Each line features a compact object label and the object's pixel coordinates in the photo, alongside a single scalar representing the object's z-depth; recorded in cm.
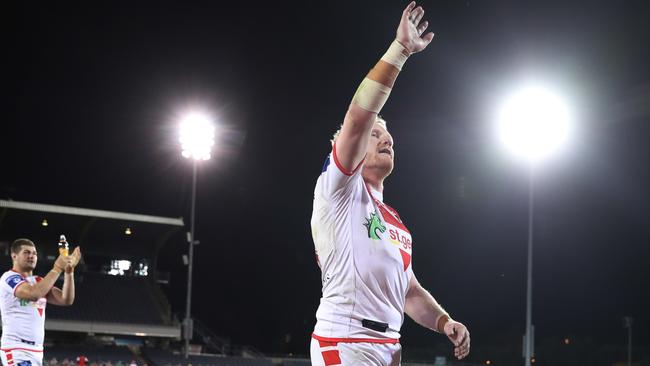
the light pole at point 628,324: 2847
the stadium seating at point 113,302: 3369
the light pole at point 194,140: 2331
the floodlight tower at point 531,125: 2016
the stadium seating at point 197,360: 2609
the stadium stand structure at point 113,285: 3191
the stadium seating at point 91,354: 2593
